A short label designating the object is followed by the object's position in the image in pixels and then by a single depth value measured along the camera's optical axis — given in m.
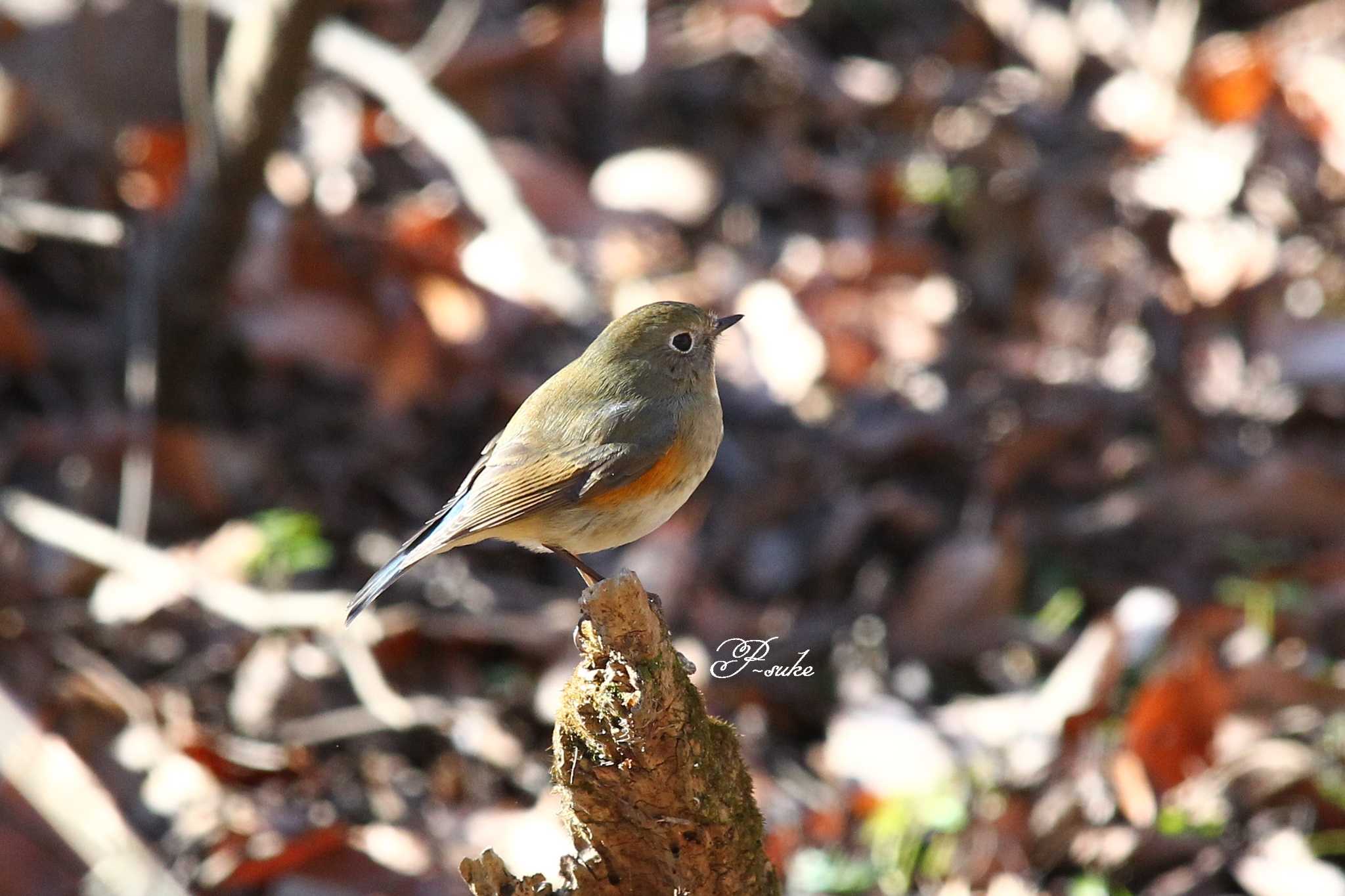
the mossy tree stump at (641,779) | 4.96
